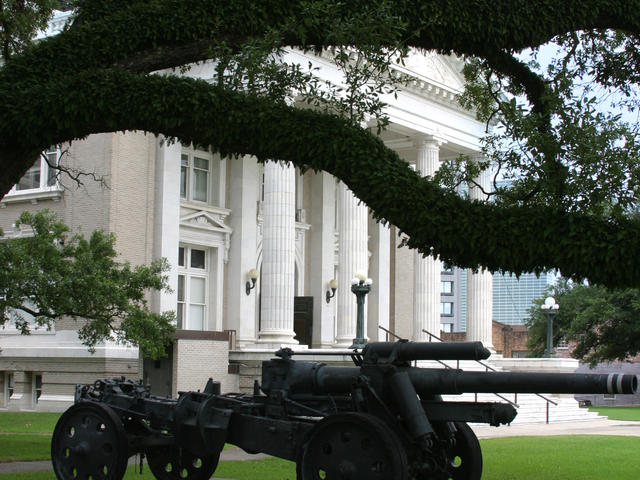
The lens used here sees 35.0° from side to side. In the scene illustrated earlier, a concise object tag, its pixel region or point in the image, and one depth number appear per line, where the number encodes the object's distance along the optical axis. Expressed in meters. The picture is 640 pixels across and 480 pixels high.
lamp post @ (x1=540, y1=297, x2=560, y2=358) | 36.02
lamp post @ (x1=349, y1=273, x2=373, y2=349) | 27.24
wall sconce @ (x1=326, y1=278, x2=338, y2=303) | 39.66
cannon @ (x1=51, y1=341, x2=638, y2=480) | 9.52
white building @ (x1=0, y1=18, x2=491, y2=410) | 32.09
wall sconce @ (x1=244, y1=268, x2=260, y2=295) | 36.38
